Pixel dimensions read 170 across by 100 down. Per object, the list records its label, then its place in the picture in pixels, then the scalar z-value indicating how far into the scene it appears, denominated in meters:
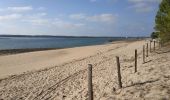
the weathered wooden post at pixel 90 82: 3.93
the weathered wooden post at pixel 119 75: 5.28
